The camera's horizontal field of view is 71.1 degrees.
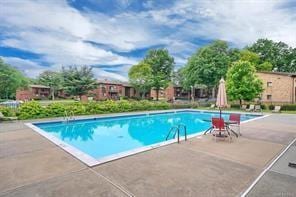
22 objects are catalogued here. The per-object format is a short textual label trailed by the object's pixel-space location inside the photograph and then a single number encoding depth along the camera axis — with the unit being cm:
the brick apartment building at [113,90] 4572
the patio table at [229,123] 879
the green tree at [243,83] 2400
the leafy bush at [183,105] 2577
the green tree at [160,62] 4403
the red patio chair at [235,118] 927
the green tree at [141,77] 3881
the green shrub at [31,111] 1424
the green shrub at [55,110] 1551
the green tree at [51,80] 4803
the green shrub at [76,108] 1647
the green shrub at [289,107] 2342
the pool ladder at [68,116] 1451
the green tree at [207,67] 3167
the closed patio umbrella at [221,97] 902
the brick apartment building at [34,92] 4528
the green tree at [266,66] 4041
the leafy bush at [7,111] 1382
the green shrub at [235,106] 2681
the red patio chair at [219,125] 834
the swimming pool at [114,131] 838
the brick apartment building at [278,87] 2812
